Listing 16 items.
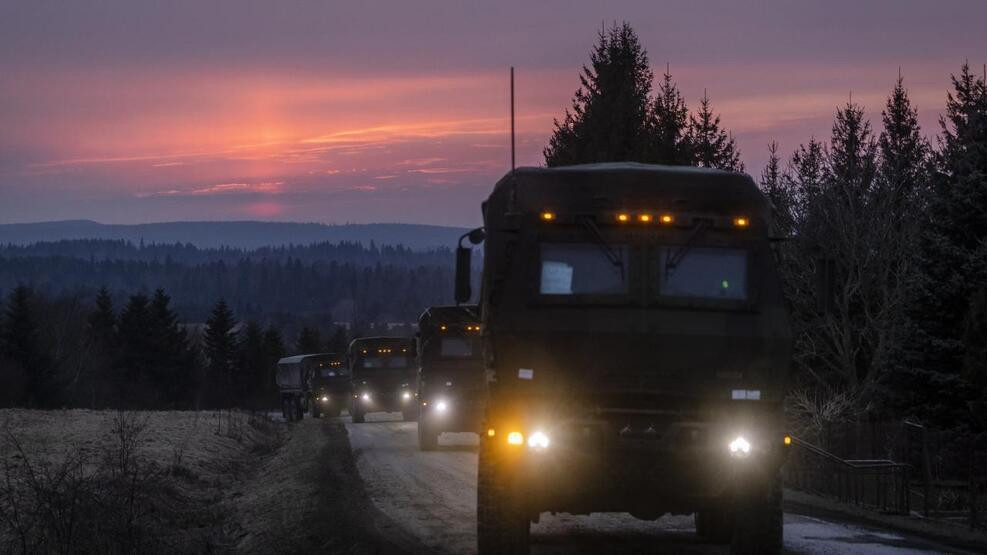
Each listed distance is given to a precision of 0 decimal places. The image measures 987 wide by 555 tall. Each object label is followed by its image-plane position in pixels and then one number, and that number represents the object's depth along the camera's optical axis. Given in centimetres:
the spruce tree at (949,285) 3278
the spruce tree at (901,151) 4866
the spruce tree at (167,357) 11375
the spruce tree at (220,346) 12900
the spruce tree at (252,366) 13038
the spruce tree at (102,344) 11331
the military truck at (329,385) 6719
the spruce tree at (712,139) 6144
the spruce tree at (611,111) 5438
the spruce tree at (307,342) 14088
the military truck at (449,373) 3247
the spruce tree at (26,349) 9131
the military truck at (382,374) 5456
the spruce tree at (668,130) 5300
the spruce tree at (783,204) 5116
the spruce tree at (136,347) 11244
